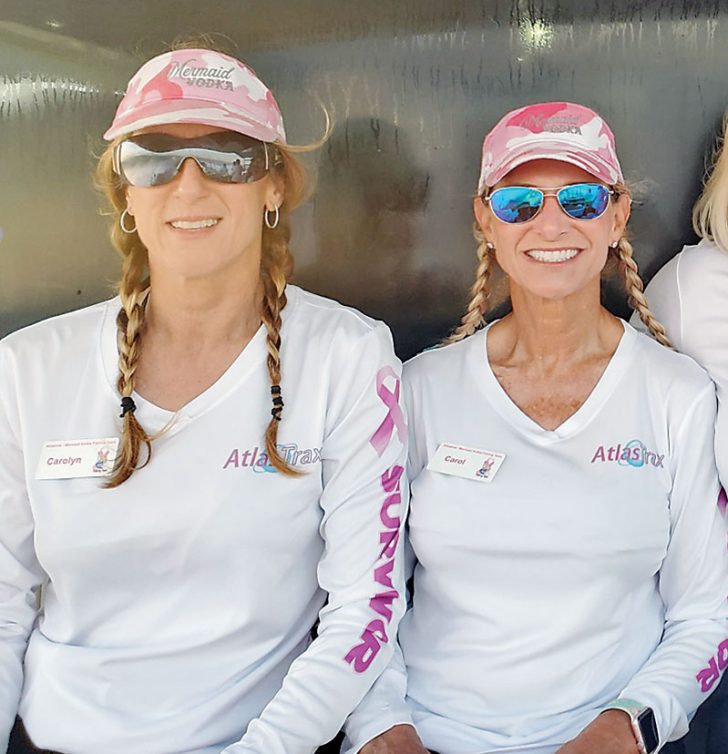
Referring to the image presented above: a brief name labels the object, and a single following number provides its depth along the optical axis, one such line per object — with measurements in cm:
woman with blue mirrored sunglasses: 178
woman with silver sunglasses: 173
